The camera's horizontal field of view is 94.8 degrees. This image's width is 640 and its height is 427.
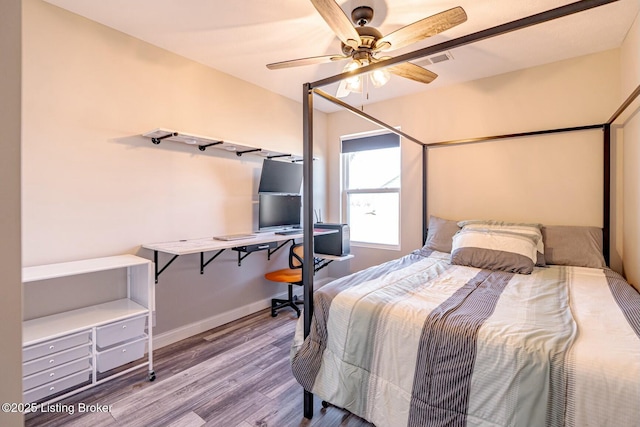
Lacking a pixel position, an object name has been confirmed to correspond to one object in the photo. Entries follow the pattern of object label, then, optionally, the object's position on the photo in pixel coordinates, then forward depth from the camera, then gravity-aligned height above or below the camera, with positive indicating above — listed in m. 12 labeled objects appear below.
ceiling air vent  2.46 +1.30
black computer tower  3.47 -0.38
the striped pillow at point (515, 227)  2.33 -0.16
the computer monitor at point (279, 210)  3.13 +0.00
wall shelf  2.32 +0.61
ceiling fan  1.42 +0.97
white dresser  1.62 -0.75
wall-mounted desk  2.22 -0.28
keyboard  3.04 -0.24
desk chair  3.01 -0.70
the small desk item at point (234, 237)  2.71 -0.25
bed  0.97 -0.55
